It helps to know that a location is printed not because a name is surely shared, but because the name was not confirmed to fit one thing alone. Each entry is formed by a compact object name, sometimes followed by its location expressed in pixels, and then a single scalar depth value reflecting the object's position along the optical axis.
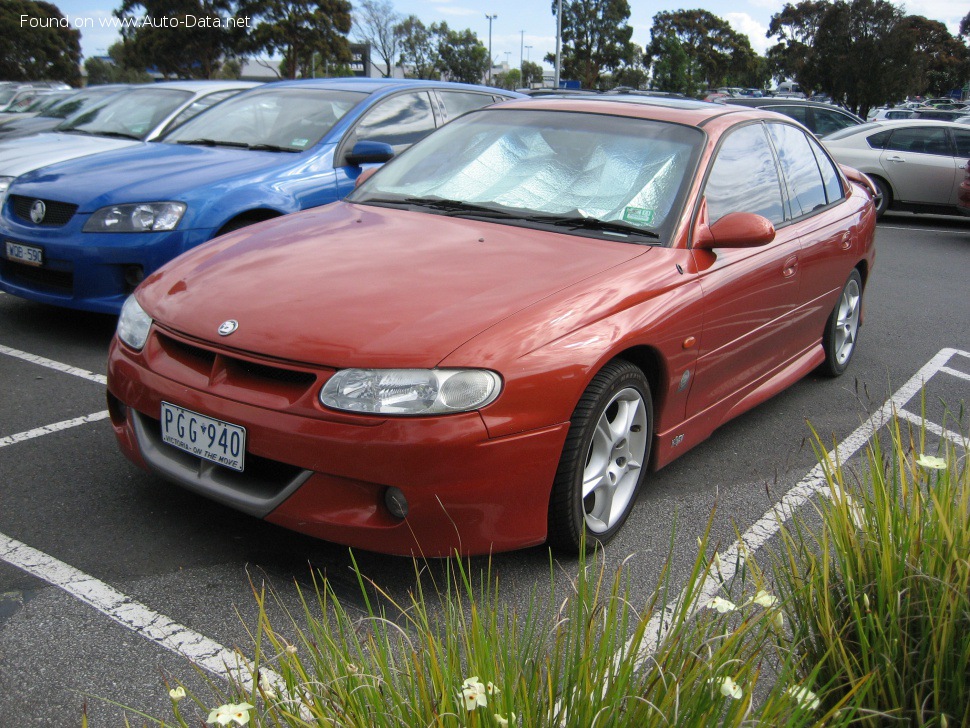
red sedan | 2.74
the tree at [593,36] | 86.88
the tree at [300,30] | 40.47
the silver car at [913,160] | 12.79
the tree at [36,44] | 58.16
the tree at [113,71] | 49.44
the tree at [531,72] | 117.28
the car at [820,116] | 15.58
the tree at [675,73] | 60.22
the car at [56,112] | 9.31
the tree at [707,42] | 94.50
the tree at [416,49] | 79.06
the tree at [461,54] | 86.42
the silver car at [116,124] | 7.44
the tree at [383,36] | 74.94
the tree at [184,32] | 39.00
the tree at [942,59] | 66.38
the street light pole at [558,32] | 57.91
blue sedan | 5.33
